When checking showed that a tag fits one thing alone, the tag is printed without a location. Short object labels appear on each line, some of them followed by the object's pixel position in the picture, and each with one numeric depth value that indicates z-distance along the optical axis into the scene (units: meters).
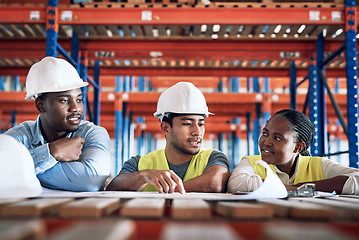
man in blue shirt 2.45
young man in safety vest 2.80
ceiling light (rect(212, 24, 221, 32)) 5.35
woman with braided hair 2.78
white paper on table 1.51
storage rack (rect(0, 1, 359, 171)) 4.65
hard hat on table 1.50
